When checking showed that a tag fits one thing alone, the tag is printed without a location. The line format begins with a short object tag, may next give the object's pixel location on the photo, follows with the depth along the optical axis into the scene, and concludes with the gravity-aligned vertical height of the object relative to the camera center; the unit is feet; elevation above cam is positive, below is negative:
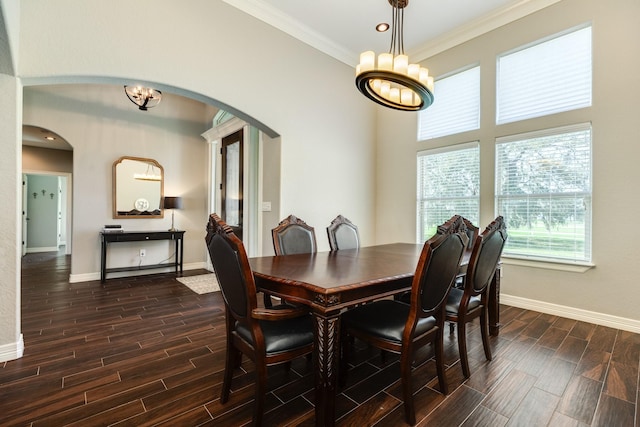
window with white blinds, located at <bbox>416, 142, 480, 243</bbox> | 12.95 +1.36
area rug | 13.88 -3.71
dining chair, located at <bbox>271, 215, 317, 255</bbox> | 8.71 -0.78
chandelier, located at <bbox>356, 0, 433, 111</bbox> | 7.37 +3.64
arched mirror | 16.21 +1.38
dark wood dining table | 4.70 -1.32
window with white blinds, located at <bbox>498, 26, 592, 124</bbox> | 10.32 +5.24
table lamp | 17.06 +0.52
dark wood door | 16.16 +1.87
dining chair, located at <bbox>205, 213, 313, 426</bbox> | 4.73 -2.00
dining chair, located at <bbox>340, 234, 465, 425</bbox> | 5.11 -2.11
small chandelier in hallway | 14.01 +5.78
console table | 14.94 -1.51
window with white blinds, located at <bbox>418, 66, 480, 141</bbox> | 13.05 +5.04
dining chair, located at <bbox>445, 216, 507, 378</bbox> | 6.57 -1.68
